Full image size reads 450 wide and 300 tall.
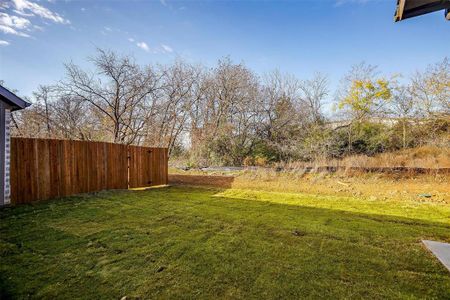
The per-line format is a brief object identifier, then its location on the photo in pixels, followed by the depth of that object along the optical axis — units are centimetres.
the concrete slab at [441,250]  238
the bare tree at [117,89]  871
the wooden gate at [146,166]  725
